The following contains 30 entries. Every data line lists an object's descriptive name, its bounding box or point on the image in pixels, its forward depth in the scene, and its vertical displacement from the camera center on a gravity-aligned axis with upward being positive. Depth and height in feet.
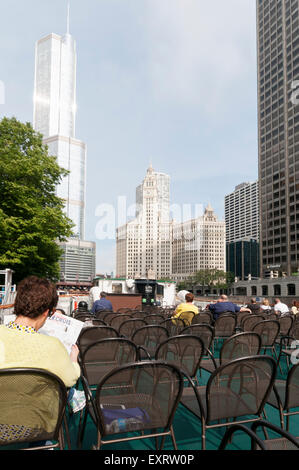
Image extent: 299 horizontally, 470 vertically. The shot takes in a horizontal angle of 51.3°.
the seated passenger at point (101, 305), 27.30 -3.50
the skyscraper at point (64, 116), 469.04 +268.95
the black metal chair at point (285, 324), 18.66 -3.53
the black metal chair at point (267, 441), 4.47 -2.79
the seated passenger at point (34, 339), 5.91 -1.43
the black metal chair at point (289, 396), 8.11 -3.69
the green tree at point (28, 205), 54.19 +11.25
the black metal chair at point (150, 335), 13.44 -3.13
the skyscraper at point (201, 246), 508.12 +32.45
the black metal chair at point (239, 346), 10.89 -2.88
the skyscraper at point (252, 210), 632.38 +114.26
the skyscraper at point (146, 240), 517.96 +43.91
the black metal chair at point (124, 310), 26.85 -4.00
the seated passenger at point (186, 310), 20.08 -2.89
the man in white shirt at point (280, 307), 31.33 -4.25
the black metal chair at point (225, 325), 18.99 -3.72
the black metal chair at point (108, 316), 20.60 -3.35
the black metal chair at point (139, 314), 21.80 -3.45
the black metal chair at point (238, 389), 7.45 -3.14
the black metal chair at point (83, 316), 18.99 -3.11
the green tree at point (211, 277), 378.01 -14.00
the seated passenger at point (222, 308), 23.76 -3.26
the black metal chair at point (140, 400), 6.57 -3.10
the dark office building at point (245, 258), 562.25 +13.66
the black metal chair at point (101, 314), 21.93 -3.50
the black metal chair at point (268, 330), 15.66 -3.33
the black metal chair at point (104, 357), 9.91 -3.38
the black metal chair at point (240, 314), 22.79 -3.57
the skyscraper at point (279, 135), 285.43 +127.67
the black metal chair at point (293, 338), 15.48 -3.86
